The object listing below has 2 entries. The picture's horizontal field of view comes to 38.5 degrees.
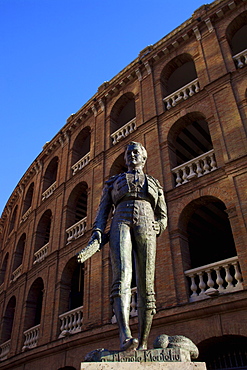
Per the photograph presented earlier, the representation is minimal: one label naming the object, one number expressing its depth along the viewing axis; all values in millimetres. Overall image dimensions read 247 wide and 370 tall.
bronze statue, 3488
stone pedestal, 2840
